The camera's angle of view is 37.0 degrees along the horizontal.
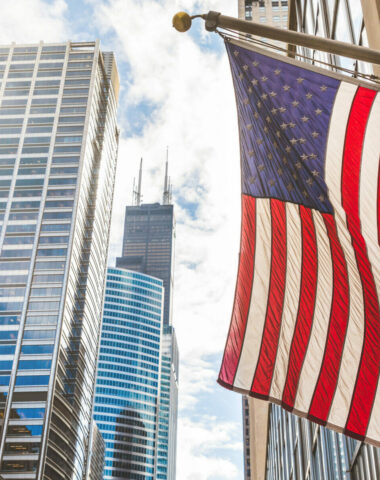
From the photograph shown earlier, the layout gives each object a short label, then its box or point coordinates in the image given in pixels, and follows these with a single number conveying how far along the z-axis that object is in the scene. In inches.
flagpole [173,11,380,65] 248.2
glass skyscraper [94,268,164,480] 6584.6
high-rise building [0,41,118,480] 3764.8
